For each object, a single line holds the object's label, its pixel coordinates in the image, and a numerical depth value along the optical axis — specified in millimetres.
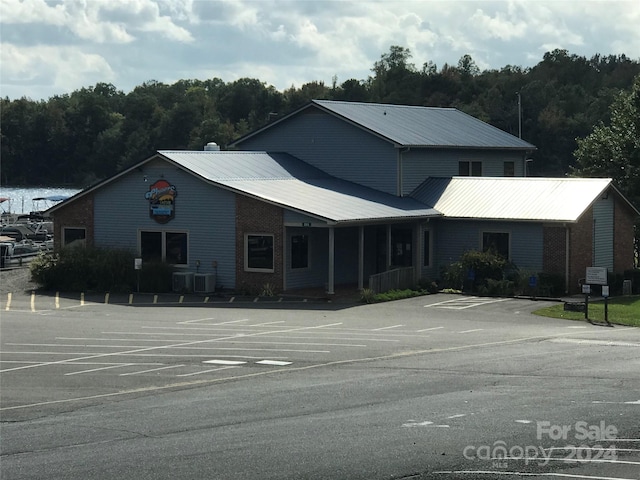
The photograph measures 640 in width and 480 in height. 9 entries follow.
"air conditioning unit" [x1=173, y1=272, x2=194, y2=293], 44250
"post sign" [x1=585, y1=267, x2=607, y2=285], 36688
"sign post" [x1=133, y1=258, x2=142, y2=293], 42875
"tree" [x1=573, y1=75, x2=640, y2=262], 55938
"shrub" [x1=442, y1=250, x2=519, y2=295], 43094
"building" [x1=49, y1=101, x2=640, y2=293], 43625
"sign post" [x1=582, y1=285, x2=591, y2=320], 35528
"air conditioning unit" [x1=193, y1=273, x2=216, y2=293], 43875
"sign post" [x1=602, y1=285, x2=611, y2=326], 35000
